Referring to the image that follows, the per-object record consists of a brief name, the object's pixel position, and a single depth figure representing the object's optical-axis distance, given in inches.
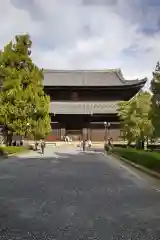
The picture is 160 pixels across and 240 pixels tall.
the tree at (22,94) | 694.2
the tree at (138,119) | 695.3
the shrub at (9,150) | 534.2
